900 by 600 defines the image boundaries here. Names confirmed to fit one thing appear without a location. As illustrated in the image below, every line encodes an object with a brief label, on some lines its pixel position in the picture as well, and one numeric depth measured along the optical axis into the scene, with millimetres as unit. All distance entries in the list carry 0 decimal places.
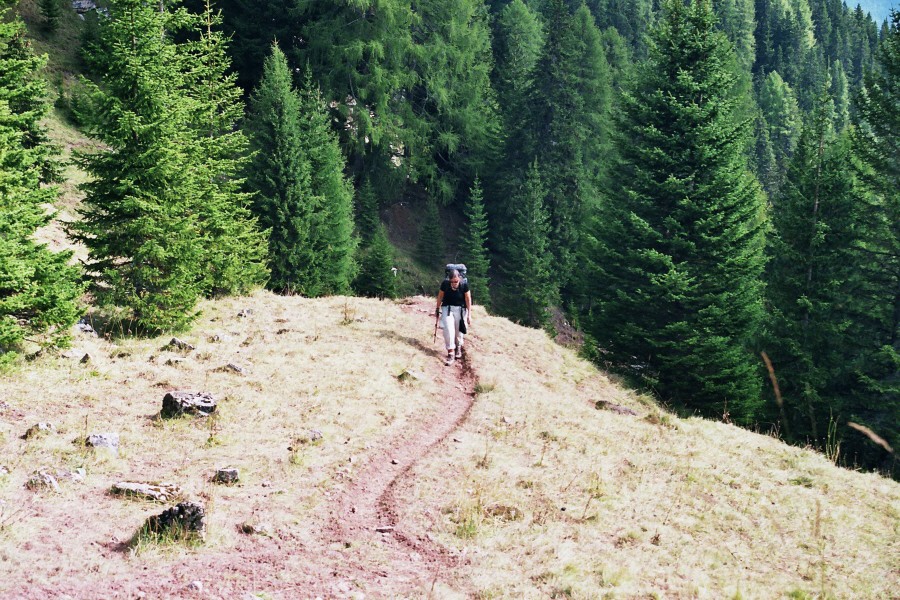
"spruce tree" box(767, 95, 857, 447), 23312
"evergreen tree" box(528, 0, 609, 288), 46469
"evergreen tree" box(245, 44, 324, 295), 29359
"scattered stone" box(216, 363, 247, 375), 12691
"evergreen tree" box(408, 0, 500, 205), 43844
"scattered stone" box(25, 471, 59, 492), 7369
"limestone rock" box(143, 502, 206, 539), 6566
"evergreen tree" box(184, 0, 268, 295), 19688
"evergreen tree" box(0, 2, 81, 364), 11047
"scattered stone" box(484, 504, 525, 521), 8062
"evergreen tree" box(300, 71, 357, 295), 32281
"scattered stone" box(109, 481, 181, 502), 7488
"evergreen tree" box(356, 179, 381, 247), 43353
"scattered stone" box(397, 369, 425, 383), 13213
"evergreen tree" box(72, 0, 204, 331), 14828
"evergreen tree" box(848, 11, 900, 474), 22031
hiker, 15086
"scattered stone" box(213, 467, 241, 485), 8148
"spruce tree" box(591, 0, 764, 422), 20156
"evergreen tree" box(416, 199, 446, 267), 46406
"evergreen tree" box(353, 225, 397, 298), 38375
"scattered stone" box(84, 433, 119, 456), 8664
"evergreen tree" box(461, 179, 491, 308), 42562
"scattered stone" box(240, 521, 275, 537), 7016
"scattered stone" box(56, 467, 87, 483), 7713
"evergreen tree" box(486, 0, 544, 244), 47375
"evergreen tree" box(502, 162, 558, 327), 42719
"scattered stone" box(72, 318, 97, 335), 14445
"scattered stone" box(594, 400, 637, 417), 14375
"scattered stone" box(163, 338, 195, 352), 14141
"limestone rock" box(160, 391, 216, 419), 10148
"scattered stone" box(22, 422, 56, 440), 8773
